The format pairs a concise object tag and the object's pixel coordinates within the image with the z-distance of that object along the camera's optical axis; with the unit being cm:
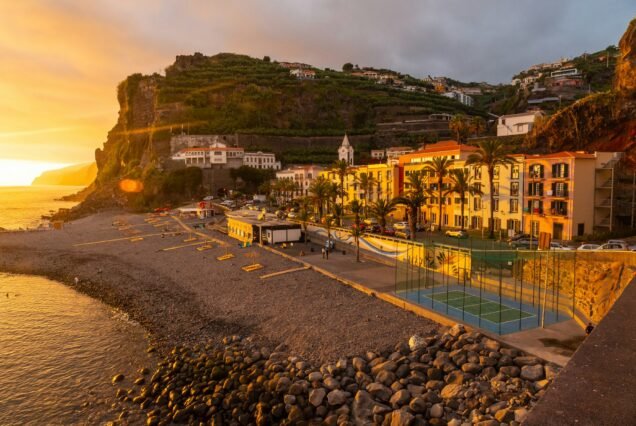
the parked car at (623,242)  3121
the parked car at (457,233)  4294
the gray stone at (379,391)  1563
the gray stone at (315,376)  1726
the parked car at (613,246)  3124
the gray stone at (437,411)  1408
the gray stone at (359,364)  1761
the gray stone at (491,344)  1691
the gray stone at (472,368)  1592
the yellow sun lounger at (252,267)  3653
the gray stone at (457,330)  1870
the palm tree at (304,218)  4695
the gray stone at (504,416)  1282
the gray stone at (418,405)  1442
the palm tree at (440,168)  4816
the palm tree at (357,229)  3606
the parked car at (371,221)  5293
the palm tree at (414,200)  4009
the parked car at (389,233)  4362
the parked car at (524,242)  3553
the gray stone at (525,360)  1548
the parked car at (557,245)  3403
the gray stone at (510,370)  1518
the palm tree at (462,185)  4591
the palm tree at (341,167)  6222
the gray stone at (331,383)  1655
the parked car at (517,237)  4019
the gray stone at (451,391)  1496
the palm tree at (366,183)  6107
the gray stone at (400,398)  1504
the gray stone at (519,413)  1267
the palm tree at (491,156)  4128
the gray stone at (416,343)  1839
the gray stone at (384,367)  1717
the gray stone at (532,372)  1473
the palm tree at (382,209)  3951
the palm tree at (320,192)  5319
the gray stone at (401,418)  1373
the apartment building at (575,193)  4016
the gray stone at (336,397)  1582
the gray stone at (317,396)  1602
